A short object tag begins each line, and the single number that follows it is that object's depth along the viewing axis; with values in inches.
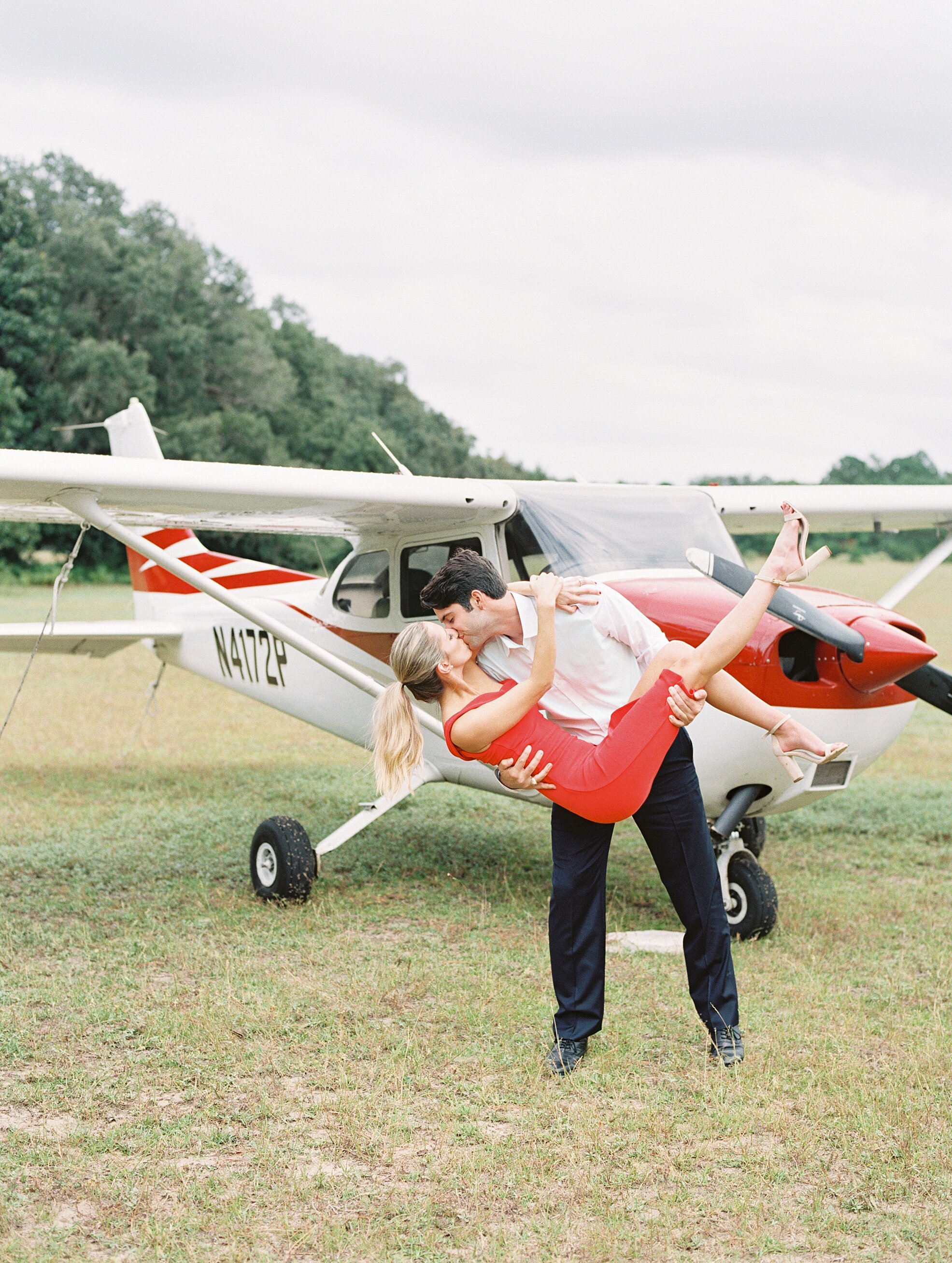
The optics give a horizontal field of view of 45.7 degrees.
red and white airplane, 195.3
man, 143.0
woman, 131.3
